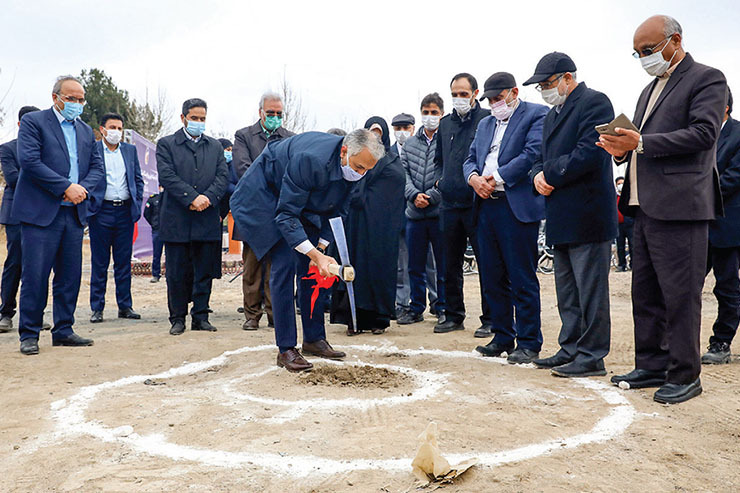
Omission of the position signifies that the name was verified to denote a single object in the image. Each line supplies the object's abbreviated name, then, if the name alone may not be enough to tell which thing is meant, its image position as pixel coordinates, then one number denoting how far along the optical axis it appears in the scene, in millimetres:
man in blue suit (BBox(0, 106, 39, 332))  6754
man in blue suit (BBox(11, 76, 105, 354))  5402
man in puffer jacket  6820
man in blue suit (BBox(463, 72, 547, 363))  5121
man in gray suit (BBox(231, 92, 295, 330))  6852
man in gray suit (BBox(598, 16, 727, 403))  3811
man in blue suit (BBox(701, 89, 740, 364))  5137
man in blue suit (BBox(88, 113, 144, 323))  7312
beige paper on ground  2619
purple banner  13477
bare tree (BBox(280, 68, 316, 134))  27203
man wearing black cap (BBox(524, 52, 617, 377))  4488
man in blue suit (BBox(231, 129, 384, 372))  4539
